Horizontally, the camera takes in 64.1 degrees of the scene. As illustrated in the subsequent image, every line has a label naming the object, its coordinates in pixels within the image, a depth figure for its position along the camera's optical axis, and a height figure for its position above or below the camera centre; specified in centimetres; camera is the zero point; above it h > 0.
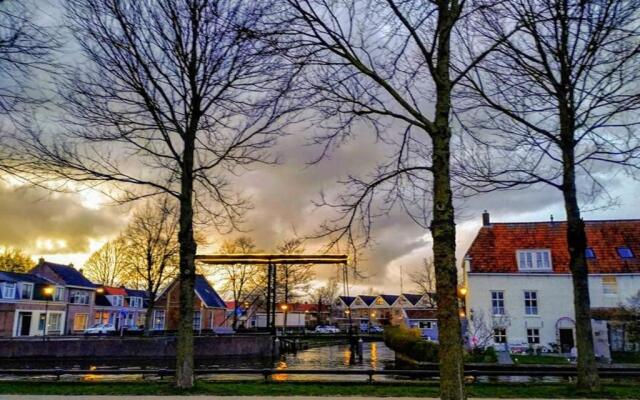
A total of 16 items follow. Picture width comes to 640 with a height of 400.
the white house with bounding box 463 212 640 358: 2866 +171
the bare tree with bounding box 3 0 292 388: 1153 +482
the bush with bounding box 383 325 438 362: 2134 -159
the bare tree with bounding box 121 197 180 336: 3869 +401
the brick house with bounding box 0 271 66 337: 4425 +25
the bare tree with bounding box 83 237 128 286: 7362 +608
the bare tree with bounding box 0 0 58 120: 834 +422
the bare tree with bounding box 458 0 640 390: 1080 +407
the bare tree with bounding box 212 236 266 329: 5075 +316
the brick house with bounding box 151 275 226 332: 5544 +0
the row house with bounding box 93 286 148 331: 6047 +34
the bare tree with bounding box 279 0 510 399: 552 +215
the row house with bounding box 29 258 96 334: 5238 +198
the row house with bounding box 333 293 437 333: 9888 +81
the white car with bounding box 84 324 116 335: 4668 -186
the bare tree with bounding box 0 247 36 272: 7050 +653
